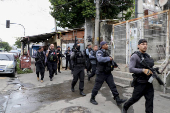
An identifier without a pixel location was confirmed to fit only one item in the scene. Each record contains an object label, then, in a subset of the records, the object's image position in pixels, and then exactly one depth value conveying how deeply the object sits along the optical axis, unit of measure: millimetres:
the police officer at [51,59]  7017
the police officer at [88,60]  7415
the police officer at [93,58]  6536
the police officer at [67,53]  9727
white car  8531
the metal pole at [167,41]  5016
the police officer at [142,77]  2879
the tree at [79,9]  11903
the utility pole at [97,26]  8273
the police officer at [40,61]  6969
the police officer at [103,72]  3850
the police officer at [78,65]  5035
